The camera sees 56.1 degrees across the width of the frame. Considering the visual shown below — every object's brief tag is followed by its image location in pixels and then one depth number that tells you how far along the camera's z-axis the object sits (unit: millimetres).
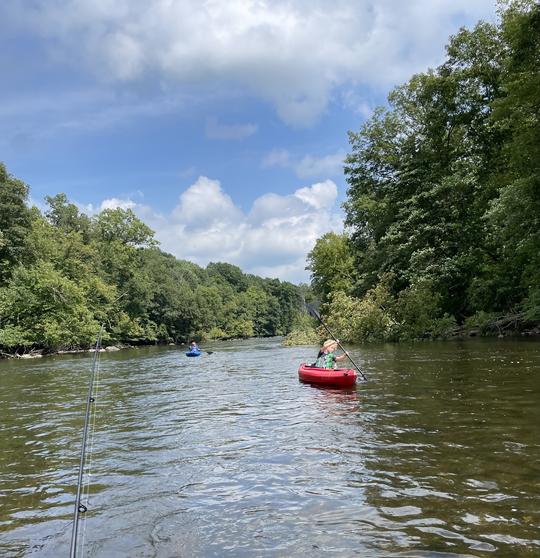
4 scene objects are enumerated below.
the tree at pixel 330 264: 54219
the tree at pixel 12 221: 44594
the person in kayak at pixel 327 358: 16578
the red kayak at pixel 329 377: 14328
